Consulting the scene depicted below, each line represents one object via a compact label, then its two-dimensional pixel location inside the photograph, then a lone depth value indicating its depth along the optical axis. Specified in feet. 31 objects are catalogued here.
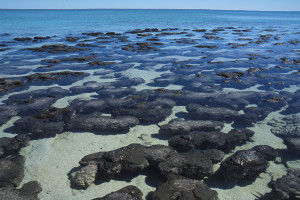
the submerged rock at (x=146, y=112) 27.35
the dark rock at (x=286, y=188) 15.71
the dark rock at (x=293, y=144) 21.77
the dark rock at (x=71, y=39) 100.74
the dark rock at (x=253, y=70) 49.57
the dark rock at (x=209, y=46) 80.91
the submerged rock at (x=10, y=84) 38.59
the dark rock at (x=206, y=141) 21.40
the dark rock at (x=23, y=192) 15.58
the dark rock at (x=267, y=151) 20.67
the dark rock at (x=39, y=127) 24.59
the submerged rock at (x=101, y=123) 25.11
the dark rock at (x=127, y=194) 15.31
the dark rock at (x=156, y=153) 18.78
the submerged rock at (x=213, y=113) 27.89
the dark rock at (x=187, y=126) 24.36
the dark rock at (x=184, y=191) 15.16
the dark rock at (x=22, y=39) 101.17
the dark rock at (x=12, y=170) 17.34
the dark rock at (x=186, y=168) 17.57
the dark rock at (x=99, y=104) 29.94
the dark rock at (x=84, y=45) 86.83
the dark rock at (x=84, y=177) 17.29
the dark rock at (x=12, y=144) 21.53
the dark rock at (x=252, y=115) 27.73
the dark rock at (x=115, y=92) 35.35
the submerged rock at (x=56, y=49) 75.46
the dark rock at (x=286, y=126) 25.27
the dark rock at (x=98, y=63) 56.48
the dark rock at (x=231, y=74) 45.14
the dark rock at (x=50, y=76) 44.09
